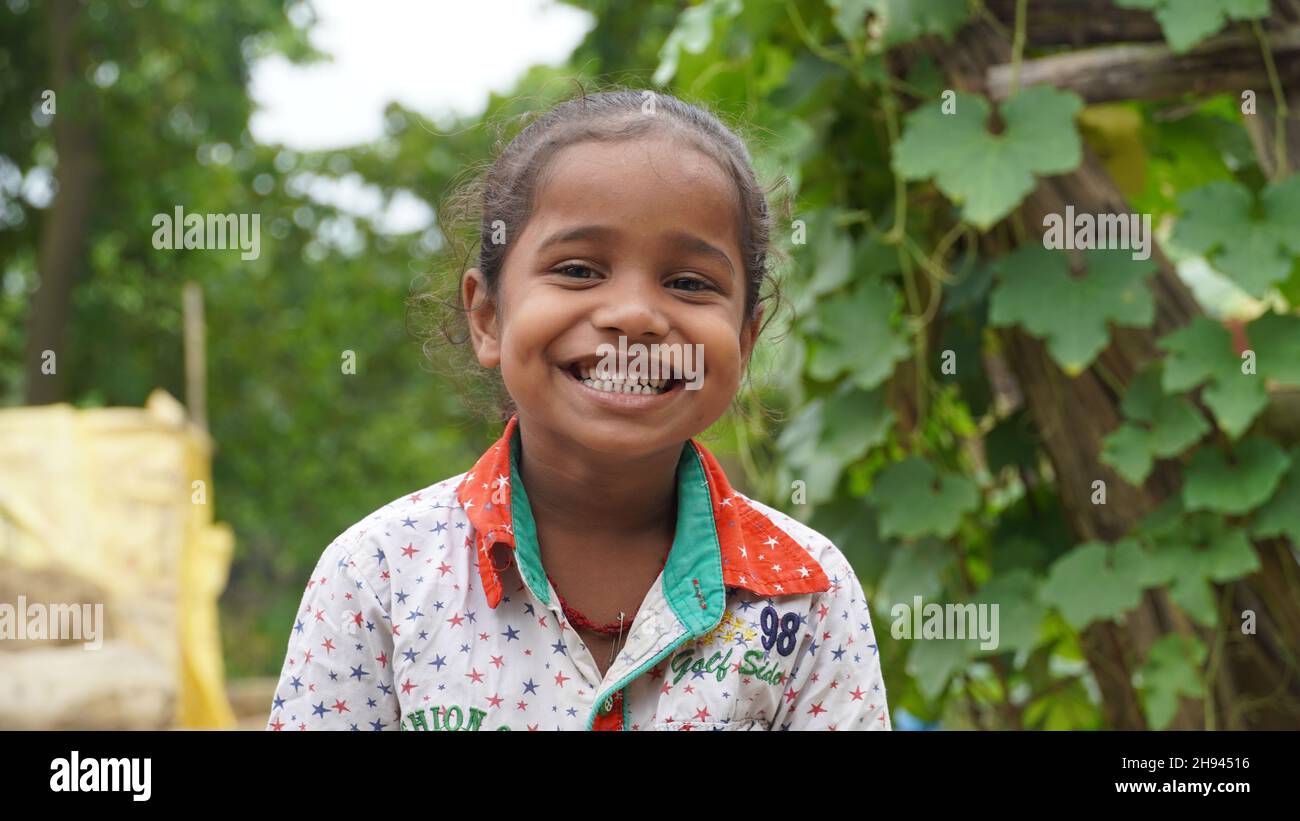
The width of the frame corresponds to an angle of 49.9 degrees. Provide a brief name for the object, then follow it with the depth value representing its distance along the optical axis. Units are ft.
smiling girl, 4.23
